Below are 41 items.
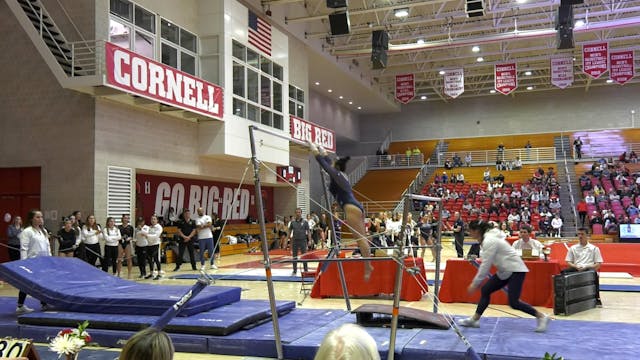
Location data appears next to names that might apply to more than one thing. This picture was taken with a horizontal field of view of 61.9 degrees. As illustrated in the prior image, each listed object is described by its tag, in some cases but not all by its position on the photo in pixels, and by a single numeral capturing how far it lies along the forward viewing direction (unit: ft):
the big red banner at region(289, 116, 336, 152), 67.41
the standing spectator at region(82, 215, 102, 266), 37.19
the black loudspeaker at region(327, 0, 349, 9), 46.16
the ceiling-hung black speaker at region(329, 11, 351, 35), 47.70
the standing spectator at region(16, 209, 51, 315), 25.33
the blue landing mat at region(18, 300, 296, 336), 21.01
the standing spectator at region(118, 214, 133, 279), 40.02
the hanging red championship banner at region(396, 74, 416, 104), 75.82
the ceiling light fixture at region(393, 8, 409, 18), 59.88
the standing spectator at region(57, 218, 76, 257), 33.99
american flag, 58.23
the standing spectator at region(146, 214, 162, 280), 39.91
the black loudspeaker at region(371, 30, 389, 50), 55.21
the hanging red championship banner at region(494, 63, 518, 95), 70.85
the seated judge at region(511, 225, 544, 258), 29.27
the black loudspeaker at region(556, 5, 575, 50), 48.37
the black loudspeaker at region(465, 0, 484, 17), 46.80
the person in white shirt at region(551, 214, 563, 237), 73.41
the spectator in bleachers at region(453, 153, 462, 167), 106.22
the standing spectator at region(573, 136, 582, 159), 101.50
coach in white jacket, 21.34
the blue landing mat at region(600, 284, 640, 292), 33.04
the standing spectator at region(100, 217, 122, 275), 37.73
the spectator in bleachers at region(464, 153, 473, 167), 106.93
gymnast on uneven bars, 20.06
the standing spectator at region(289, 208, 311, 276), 42.34
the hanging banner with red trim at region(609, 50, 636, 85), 66.18
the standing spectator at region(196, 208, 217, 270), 43.45
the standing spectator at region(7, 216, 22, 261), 36.35
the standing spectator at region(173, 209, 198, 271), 45.01
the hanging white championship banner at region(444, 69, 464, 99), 73.72
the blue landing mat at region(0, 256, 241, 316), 22.88
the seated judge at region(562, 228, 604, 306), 28.55
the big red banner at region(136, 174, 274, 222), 53.21
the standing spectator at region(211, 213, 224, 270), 54.63
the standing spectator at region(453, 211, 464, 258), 49.80
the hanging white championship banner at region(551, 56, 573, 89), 69.00
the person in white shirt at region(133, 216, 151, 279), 39.75
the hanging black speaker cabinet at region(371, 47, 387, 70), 55.83
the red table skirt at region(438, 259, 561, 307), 28.45
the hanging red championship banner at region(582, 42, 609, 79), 64.34
